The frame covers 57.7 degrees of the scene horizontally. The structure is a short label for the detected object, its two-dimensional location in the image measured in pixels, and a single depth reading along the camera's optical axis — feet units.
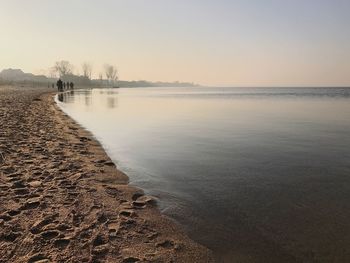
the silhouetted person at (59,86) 254.59
